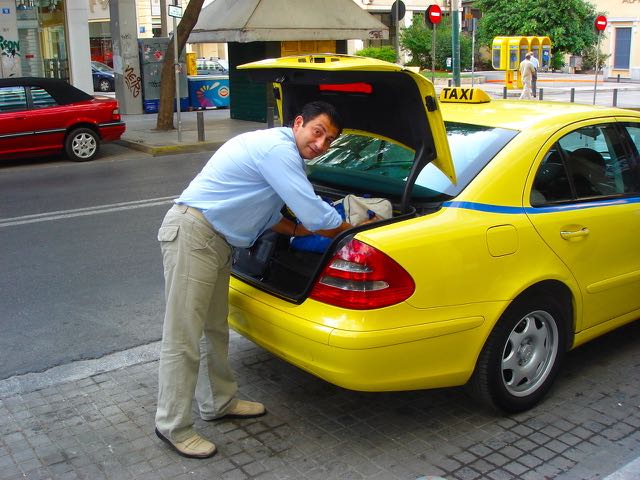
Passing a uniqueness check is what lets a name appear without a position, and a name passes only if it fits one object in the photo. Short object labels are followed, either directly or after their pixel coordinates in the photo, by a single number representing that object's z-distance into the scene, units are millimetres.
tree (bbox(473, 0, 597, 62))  44812
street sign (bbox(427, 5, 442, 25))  19516
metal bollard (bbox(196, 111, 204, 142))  16359
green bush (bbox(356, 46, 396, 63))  26445
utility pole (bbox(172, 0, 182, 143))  15898
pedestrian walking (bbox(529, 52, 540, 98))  26922
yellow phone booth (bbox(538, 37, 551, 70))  35253
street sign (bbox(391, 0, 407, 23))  19219
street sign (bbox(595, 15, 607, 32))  26156
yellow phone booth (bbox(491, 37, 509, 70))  33162
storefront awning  18469
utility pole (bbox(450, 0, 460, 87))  19514
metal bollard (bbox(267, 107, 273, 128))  14000
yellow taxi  3580
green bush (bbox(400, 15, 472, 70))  41812
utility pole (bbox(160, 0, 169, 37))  28555
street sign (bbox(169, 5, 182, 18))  14953
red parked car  13250
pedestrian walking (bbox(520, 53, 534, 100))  26578
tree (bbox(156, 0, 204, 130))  16497
